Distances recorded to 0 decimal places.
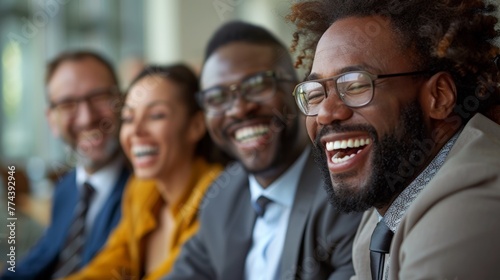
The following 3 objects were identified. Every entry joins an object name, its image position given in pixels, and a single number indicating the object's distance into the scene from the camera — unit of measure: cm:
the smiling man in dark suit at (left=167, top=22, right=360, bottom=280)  147
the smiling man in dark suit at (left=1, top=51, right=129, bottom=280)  241
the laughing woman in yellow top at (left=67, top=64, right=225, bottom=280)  208
